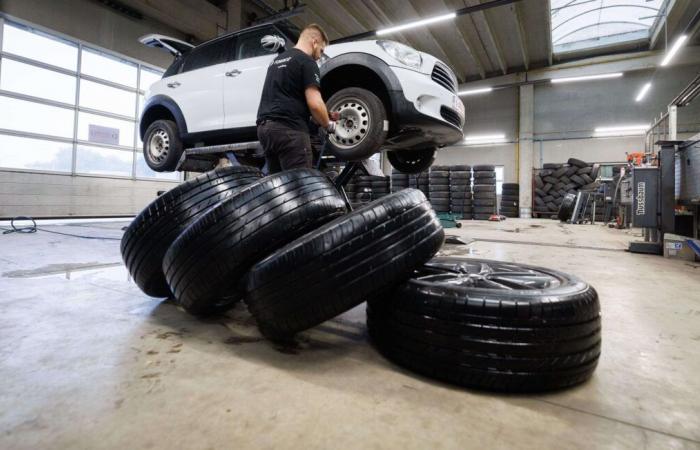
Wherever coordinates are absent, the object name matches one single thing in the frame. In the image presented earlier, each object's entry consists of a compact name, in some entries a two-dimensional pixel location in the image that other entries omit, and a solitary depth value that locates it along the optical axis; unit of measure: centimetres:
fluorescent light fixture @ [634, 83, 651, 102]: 1176
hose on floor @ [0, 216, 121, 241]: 424
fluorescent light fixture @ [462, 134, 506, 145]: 1516
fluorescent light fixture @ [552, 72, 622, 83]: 1326
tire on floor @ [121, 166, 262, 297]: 163
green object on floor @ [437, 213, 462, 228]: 658
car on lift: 299
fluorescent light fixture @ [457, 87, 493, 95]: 1423
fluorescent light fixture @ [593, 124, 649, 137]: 1312
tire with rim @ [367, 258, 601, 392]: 100
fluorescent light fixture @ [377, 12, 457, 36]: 846
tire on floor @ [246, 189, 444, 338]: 114
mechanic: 212
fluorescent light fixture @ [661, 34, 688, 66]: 765
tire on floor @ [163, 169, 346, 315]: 130
